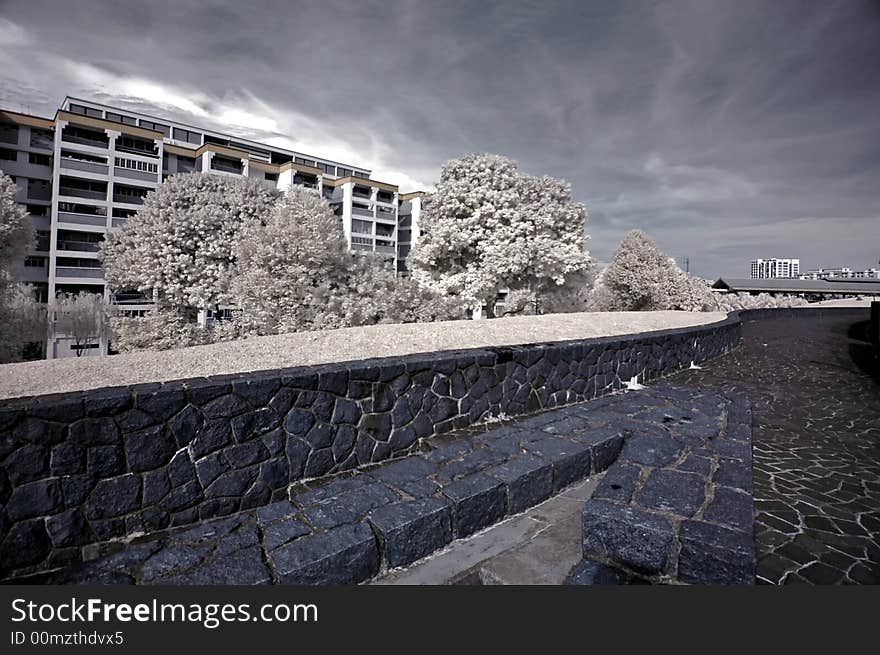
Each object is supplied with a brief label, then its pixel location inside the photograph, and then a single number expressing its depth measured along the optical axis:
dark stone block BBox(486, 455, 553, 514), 3.67
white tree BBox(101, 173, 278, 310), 18.69
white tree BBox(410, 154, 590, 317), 17.59
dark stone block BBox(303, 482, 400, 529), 3.09
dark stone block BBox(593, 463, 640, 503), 3.22
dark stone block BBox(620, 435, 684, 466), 3.84
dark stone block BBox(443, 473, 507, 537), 3.31
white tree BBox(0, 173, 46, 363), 14.89
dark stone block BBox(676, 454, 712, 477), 3.62
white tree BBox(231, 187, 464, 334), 13.08
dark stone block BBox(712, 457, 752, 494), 3.34
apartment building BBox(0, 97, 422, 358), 32.34
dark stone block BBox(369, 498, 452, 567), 2.94
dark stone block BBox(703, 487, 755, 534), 2.78
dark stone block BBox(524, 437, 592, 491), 4.04
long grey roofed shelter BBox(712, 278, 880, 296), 48.91
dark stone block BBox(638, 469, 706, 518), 3.04
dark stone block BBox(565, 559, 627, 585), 2.77
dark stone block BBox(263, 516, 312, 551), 2.84
